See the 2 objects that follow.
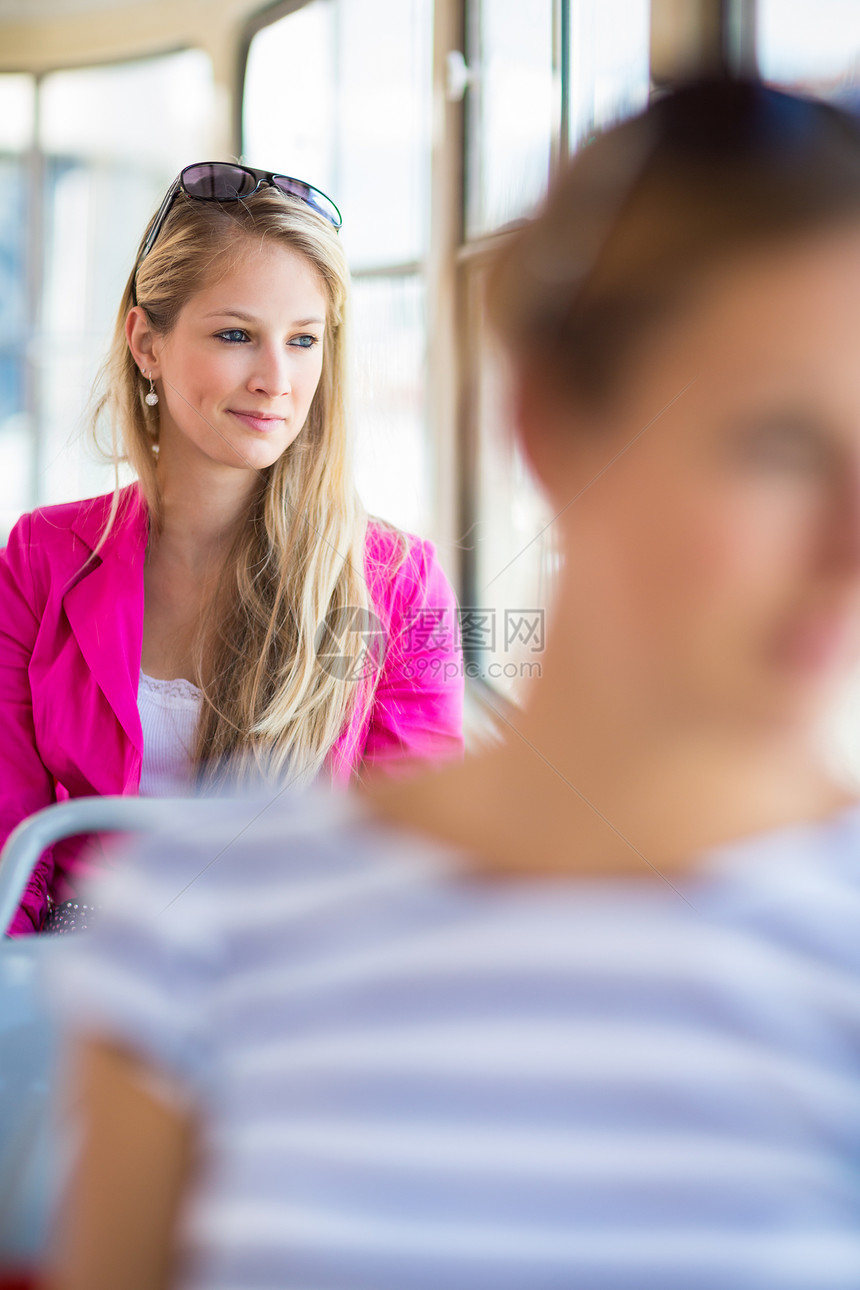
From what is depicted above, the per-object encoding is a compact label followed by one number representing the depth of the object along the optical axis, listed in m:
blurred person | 0.93
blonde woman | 2.32
